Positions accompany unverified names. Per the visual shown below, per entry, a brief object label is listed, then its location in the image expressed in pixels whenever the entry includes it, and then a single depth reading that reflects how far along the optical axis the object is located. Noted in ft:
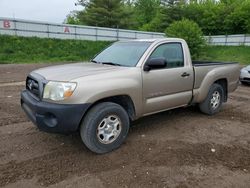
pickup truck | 8.10
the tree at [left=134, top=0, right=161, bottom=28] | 133.47
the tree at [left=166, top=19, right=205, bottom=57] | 45.46
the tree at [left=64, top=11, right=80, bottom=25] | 145.42
